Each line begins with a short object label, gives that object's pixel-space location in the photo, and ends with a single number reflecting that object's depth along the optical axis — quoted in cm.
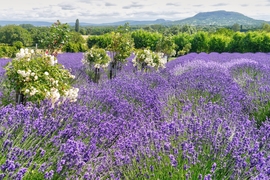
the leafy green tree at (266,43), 1677
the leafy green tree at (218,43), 1961
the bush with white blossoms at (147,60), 784
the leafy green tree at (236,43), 1808
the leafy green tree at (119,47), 751
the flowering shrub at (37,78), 353
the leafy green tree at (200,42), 2033
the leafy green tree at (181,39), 2164
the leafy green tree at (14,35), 4078
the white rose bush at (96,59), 699
